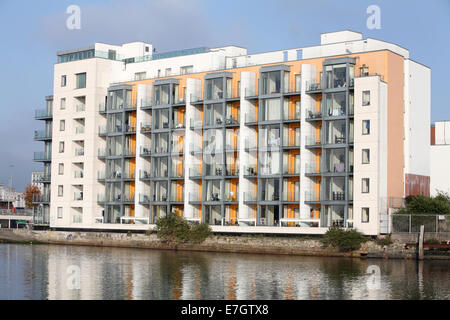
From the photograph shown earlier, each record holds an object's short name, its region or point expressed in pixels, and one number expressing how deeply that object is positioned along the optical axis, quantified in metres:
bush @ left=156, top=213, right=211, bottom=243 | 84.62
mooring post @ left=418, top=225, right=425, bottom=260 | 69.44
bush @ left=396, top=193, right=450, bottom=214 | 73.62
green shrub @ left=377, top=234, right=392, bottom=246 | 72.69
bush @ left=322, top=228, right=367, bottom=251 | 73.56
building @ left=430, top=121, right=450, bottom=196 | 87.06
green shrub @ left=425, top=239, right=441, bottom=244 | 69.56
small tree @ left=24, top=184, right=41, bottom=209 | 166.80
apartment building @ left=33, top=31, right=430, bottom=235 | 77.56
